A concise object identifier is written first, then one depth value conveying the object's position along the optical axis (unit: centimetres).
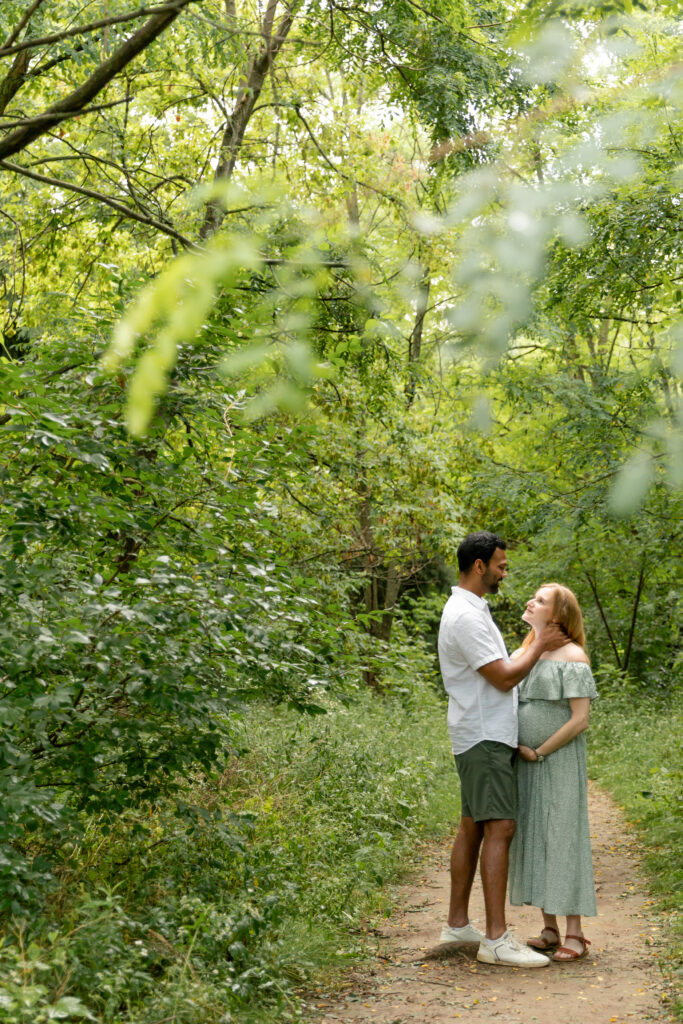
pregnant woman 496
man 489
